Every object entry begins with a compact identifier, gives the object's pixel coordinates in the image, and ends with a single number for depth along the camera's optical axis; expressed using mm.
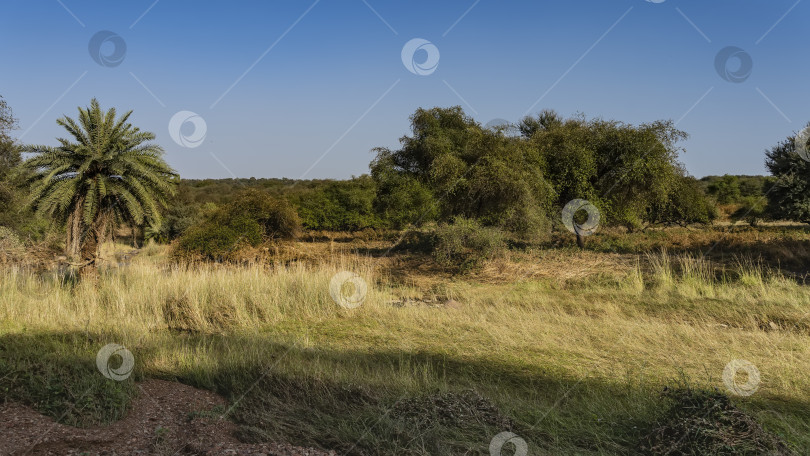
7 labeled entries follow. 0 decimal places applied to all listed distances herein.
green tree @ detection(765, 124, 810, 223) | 21219
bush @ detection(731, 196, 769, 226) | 24559
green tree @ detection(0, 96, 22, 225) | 15664
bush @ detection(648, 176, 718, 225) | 23766
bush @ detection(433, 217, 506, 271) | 14016
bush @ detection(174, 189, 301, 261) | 15125
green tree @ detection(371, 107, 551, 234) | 15492
